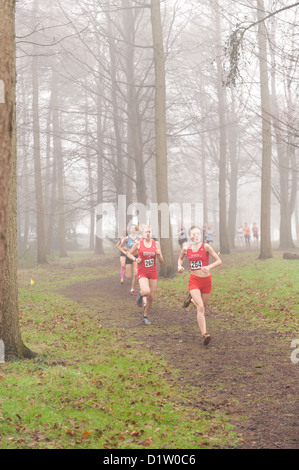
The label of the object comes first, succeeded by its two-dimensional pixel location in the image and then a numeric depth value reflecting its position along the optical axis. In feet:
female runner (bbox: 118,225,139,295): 48.52
